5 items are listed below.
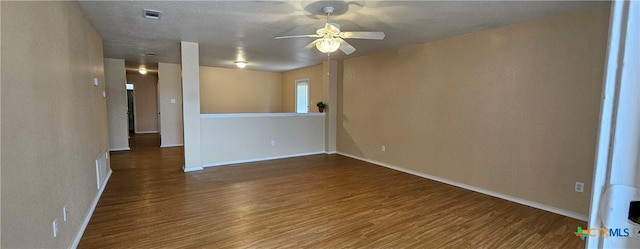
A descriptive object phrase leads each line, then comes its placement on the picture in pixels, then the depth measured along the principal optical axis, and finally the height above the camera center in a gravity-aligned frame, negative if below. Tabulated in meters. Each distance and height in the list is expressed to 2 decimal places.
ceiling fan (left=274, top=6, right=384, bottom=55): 2.87 +0.75
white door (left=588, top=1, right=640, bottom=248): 0.39 -0.04
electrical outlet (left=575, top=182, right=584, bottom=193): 2.94 -0.79
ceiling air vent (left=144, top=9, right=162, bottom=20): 3.05 +0.99
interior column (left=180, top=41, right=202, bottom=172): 4.59 +0.00
